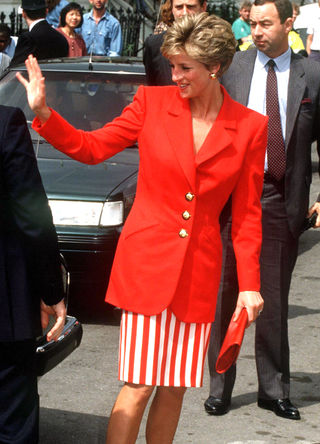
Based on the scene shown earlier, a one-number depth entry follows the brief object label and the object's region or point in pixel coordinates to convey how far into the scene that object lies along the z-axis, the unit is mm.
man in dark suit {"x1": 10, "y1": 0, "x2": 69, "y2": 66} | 8757
